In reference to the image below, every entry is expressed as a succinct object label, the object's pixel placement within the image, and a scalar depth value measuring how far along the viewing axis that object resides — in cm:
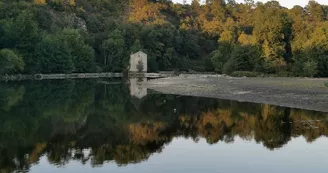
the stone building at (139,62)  11019
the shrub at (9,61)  7462
